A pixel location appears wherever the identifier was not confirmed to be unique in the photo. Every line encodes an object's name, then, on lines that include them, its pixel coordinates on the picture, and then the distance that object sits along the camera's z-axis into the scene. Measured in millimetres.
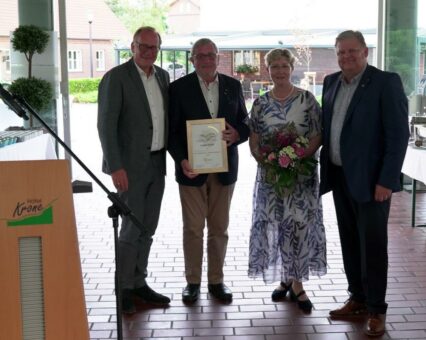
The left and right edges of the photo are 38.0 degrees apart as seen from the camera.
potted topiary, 6918
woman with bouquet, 3551
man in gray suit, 3586
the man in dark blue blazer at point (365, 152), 3207
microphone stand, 2254
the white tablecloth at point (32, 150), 5012
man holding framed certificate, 3648
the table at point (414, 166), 5660
